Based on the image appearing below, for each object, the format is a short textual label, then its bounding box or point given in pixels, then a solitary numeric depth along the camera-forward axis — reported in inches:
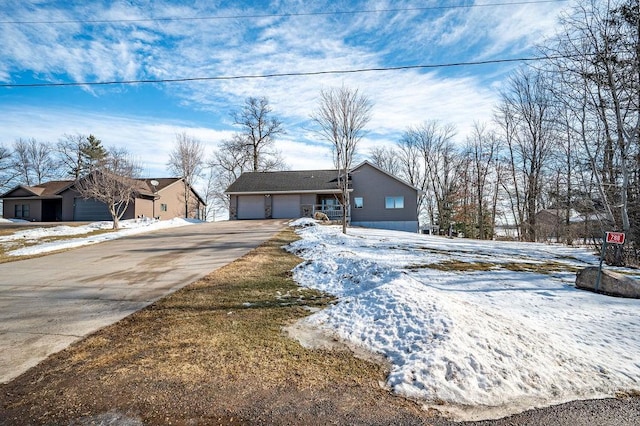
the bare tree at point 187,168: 1391.5
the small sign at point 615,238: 245.0
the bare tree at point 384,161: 1658.0
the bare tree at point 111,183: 788.6
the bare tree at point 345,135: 607.8
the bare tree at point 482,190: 1196.5
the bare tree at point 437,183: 1346.0
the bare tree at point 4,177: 1379.2
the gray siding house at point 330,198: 1000.9
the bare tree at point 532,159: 921.5
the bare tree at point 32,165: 1599.2
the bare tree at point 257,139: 1536.7
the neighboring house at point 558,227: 802.2
